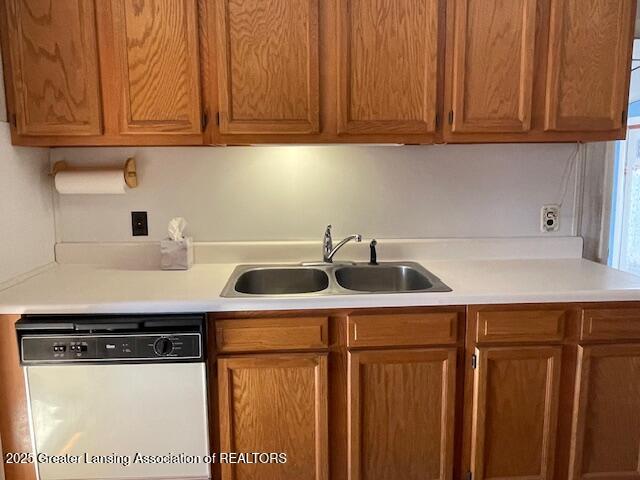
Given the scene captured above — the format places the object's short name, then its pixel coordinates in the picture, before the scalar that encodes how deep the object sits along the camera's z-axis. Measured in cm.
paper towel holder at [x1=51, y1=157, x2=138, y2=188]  188
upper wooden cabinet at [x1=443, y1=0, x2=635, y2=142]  166
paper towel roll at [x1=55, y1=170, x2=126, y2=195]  185
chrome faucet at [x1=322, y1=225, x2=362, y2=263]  191
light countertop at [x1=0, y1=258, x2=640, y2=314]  144
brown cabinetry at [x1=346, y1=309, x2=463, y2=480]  150
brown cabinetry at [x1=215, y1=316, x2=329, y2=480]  148
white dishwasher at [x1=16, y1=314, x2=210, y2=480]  141
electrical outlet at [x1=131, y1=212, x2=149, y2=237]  199
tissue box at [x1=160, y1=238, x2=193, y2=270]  188
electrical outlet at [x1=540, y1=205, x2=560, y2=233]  207
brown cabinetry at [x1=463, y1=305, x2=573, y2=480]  153
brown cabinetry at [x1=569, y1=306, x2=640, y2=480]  154
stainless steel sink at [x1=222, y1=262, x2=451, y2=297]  190
